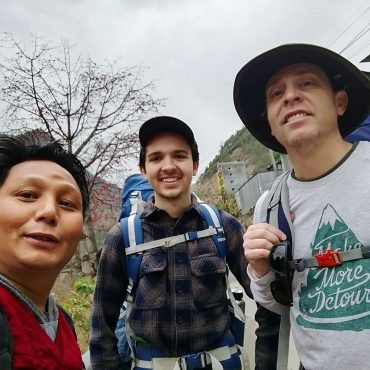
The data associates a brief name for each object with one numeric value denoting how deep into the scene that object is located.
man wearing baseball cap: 1.56
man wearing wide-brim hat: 0.96
